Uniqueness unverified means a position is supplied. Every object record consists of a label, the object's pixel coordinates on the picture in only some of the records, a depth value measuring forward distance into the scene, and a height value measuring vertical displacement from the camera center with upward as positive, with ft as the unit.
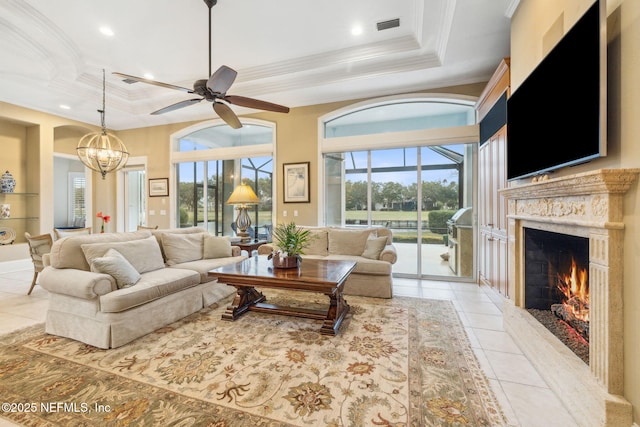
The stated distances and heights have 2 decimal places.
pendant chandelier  14.12 +3.02
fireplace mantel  4.55 -1.49
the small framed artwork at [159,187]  20.90 +1.98
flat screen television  4.85 +2.38
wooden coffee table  8.29 -2.11
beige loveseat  11.91 -1.91
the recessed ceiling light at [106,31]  11.05 +7.38
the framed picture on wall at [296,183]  17.12 +1.92
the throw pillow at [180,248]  11.68 -1.51
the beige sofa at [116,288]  7.63 -2.27
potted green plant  9.73 -1.38
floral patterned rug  5.14 -3.71
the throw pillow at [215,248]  12.66 -1.60
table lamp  14.84 +0.60
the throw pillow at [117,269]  8.19 -1.67
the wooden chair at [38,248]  11.95 -1.52
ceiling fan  8.66 +4.16
